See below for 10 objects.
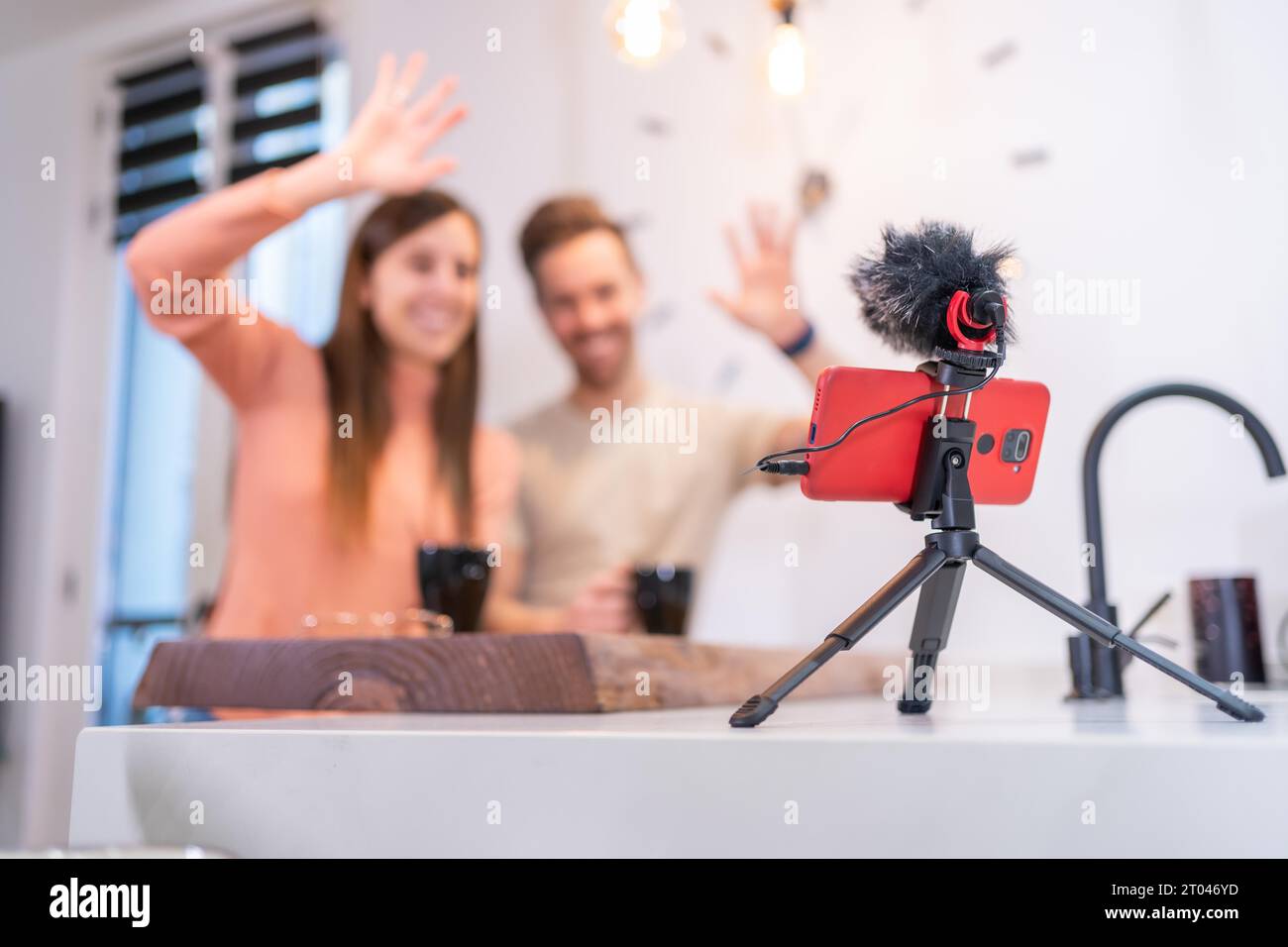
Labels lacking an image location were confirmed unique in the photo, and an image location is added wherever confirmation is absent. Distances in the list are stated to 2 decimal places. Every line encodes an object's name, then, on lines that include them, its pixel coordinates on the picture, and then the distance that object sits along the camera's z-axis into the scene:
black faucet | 1.21
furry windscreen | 0.72
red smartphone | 0.70
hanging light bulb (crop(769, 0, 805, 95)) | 1.77
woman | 2.03
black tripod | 0.70
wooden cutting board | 0.88
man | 1.99
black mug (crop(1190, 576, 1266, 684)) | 1.42
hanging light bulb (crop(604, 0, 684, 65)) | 1.72
